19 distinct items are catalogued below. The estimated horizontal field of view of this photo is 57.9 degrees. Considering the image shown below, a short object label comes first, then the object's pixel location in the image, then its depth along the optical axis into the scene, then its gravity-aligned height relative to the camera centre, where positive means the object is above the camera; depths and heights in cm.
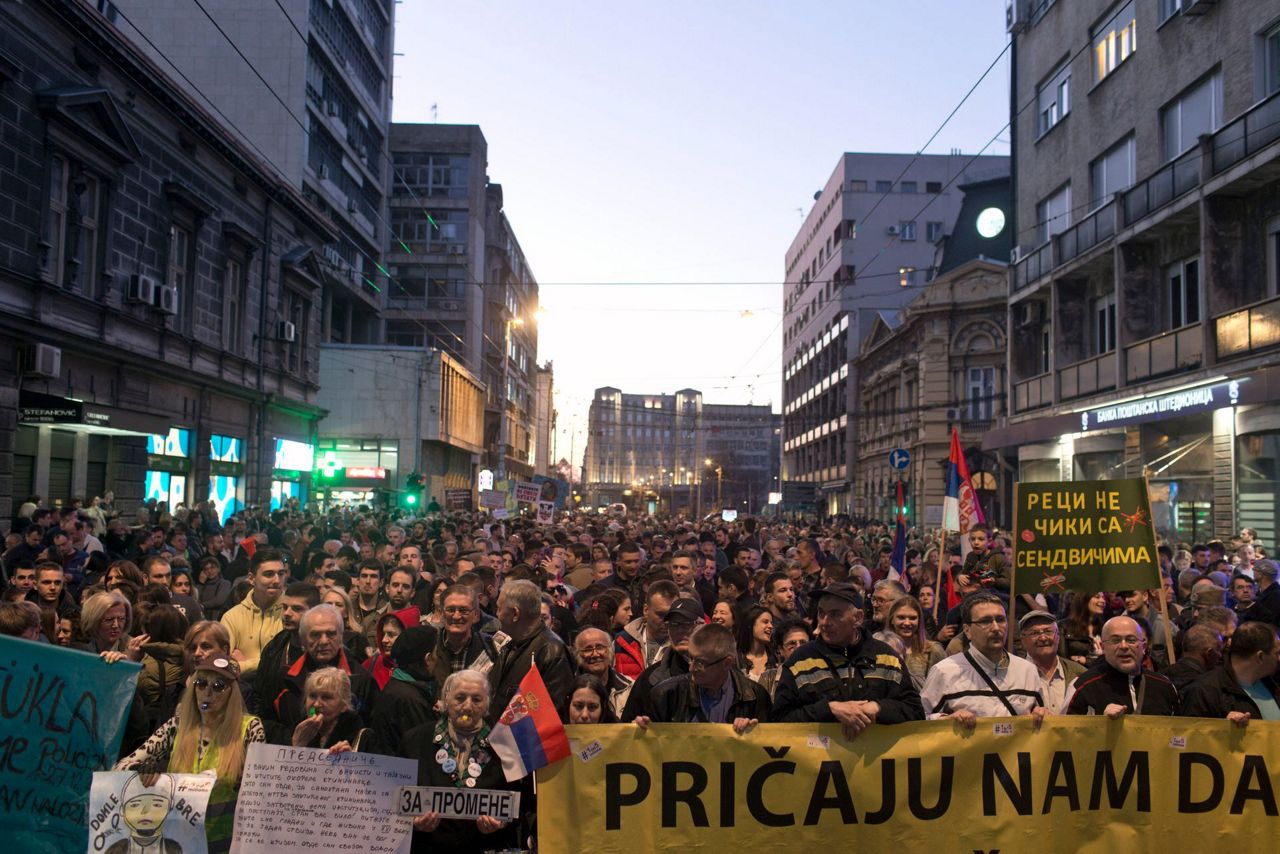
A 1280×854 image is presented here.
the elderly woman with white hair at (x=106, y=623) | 681 -68
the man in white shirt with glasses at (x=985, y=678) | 555 -75
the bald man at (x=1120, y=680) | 559 -76
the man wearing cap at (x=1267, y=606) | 1004 -66
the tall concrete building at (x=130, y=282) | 1861 +457
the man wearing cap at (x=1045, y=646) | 615 -64
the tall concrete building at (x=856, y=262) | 6888 +1631
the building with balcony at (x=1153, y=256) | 1998 +575
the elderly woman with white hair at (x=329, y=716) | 512 -91
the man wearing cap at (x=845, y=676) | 512 -69
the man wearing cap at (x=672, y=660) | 578 -78
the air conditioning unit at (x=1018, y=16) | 3191 +1415
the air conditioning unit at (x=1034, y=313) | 3180 +586
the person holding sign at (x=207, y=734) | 503 -99
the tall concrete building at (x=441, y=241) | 6406 +1538
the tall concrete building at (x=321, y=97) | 3525 +1436
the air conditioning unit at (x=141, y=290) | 2231 +425
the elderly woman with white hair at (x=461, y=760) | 499 -108
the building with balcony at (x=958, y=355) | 4494 +694
